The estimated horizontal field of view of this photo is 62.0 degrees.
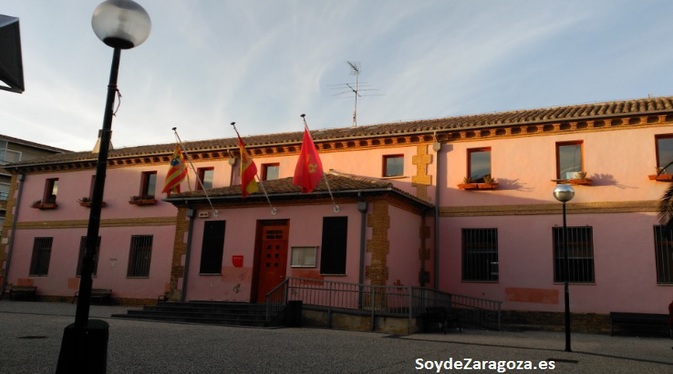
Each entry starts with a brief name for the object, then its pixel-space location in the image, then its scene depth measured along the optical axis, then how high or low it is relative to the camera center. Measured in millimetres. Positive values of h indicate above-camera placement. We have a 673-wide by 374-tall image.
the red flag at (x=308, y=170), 16484 +3179
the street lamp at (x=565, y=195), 11565 +2007
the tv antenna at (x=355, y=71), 26531 +9921
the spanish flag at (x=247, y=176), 17641 +3119
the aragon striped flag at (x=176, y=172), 19438 +3442
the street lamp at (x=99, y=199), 5254 +685
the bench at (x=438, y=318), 15016 -865
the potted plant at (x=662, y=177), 16922 +3601
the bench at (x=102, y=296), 23609 -1134
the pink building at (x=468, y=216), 17062 +2204
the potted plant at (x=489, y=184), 19062 +3495
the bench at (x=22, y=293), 25078 -1232
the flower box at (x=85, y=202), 25734 +3000
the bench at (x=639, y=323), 15594 -771
